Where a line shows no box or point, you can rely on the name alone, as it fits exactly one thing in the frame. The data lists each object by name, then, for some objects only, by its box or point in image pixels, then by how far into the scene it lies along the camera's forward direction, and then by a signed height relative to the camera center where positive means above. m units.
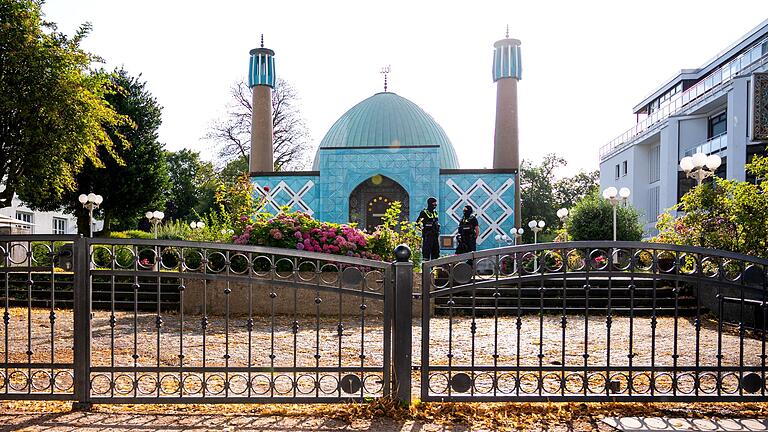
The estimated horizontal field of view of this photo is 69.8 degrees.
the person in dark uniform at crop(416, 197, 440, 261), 14.05 -0.66
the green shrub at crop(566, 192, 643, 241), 23.94 -0.66
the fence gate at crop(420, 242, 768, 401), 4.25 -1.46
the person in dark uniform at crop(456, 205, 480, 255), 14.31 -0.69
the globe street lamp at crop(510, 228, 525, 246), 24.21 -1.15
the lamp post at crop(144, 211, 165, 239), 21.34 -0.42
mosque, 25.95 +1.37
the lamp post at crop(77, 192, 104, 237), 19.28 +0.18
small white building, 29.70 -0.96
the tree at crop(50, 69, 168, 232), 27.50 +1.69
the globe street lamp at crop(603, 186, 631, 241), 17.86 +0.44
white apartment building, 23.75 +4.13
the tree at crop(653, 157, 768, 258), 9.04 -0.18
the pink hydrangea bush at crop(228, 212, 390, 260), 10.77 -0.61
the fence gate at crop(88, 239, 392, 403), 4.21 -1.66
